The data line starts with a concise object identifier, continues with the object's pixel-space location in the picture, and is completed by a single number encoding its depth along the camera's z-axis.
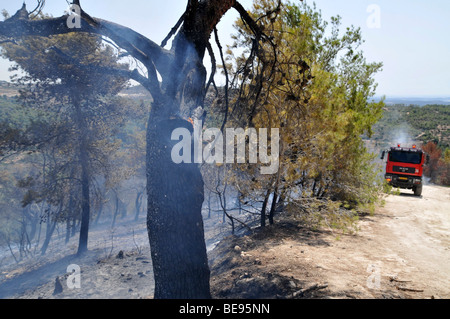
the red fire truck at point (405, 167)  19.98
